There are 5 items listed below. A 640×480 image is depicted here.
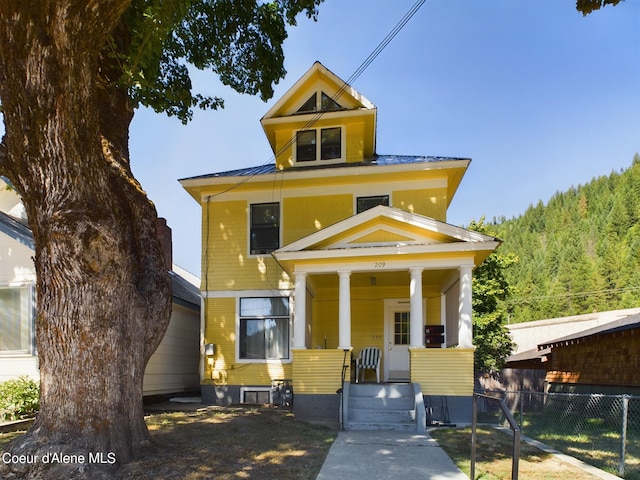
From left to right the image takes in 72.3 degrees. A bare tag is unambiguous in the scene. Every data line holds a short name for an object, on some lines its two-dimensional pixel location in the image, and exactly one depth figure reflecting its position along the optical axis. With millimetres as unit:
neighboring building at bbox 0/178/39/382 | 9781
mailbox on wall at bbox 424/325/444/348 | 10070
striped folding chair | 10711
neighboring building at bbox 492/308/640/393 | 12430
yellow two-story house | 11586
